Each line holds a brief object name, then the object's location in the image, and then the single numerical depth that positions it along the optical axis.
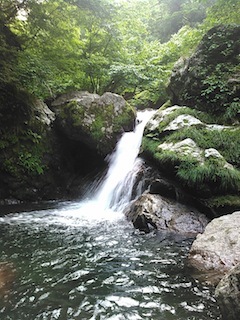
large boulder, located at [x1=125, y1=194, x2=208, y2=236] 5.83
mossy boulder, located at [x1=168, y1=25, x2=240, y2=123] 8.03
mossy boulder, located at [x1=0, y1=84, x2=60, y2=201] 8.72
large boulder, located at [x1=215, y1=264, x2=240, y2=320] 2.39
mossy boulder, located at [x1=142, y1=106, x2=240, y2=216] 6.16
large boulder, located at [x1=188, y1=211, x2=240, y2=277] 3.83
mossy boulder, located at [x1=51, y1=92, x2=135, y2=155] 9.88
